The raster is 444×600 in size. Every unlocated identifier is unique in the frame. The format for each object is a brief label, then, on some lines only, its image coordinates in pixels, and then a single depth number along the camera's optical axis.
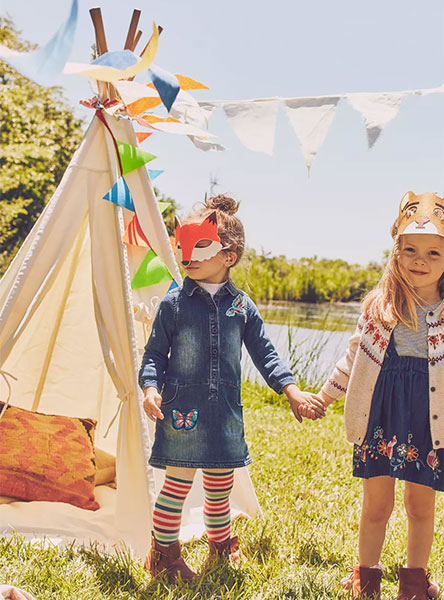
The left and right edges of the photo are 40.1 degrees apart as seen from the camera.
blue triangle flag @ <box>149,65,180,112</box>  2.32
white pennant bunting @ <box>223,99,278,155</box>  2.93
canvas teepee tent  2.62
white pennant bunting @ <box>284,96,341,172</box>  2.81
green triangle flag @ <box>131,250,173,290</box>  2.91
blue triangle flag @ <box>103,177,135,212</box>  2.74
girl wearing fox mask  2.31
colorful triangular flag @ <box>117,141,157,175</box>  2.83
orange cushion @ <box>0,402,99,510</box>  3.14
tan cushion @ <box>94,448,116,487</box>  3.47
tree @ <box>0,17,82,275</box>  14.11
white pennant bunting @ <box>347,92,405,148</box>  2.71
